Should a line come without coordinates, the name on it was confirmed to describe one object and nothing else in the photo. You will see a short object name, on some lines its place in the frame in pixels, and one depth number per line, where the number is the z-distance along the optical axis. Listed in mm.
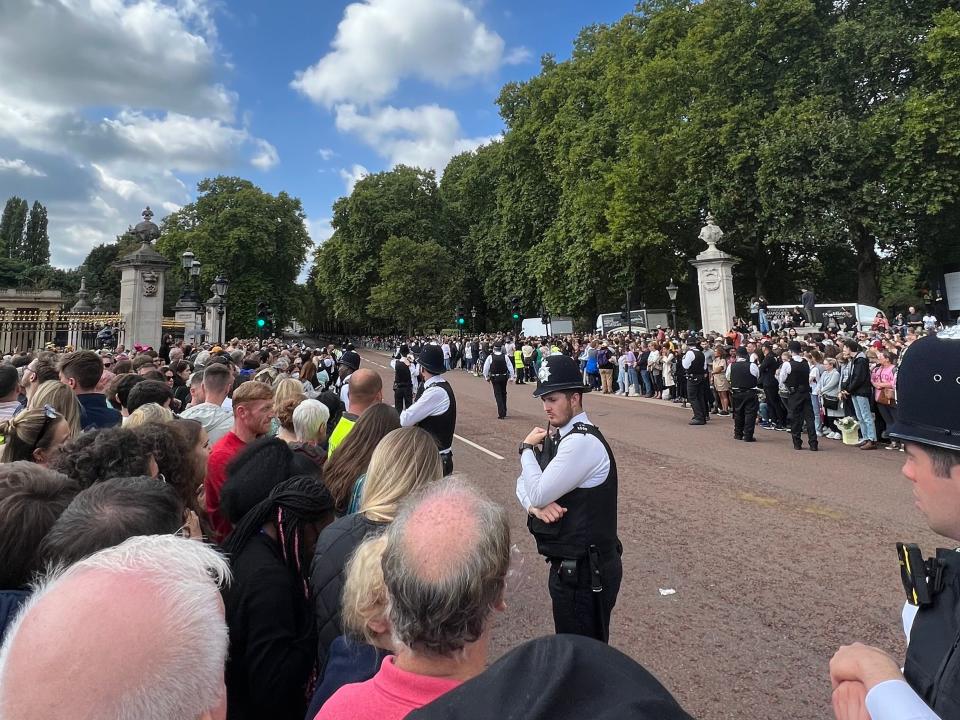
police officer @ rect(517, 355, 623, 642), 2949
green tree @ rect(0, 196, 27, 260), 83562
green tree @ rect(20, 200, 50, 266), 84938
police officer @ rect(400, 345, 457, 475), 5578
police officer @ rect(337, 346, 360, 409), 10867
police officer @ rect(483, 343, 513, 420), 15445
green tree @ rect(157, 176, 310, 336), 43438
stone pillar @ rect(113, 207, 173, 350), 17625
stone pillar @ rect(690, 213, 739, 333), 22812
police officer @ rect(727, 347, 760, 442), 11414
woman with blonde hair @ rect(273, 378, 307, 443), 4691
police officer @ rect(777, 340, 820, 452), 10477
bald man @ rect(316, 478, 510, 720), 1334
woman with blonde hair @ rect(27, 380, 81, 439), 3934
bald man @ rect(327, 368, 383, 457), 4766
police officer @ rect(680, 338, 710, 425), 13859
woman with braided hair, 2020
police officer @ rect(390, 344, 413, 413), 13398
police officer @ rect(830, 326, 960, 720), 1195
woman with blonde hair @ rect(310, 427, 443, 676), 2109
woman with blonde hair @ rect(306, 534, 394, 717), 1680
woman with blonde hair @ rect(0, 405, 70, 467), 3293
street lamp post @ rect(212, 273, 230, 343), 20422
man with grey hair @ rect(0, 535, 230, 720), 932
